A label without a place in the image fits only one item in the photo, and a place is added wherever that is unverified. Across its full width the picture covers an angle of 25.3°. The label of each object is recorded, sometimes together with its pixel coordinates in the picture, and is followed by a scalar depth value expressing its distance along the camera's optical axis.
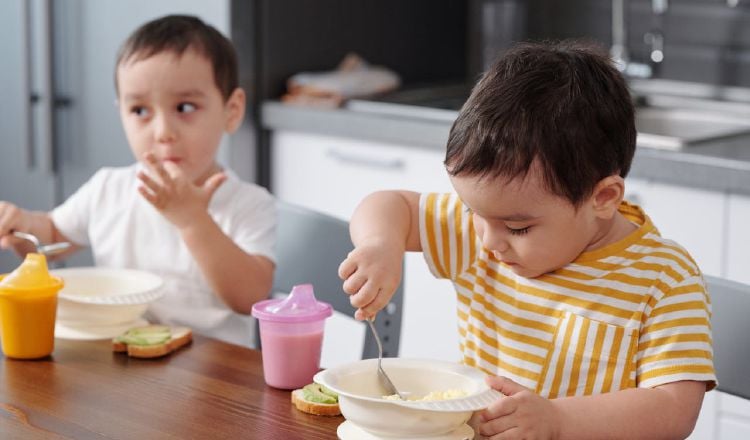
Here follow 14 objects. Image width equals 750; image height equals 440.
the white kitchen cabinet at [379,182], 2.87
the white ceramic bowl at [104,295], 1.90
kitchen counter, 2.48
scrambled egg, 1.59
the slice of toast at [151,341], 1.84
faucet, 3.24
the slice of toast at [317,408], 1.66
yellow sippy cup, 1.83
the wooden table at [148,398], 1.62
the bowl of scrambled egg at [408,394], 1.54
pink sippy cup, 1.73
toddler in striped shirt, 1.61
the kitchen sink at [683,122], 3.02
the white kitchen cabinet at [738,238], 2.47
